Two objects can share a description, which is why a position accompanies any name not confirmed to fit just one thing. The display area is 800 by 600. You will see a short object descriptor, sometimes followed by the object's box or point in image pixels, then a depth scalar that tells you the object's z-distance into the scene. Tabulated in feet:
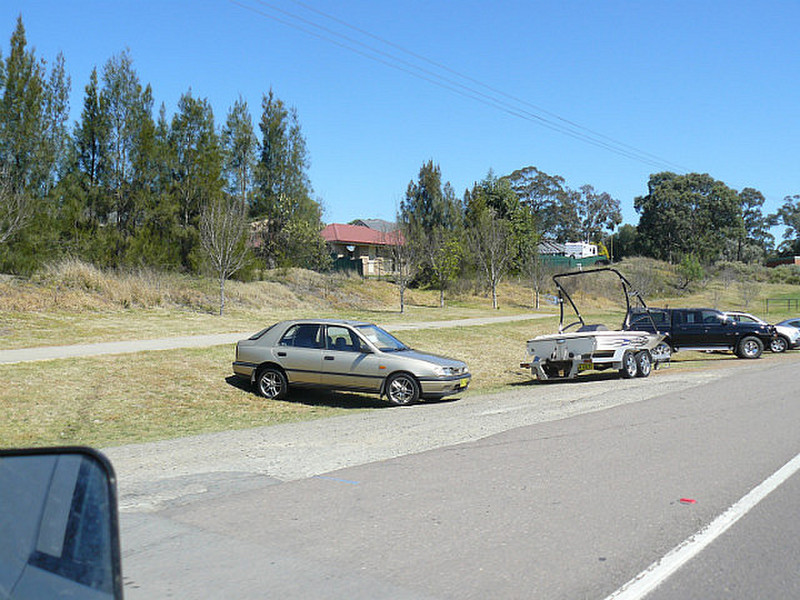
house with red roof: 164.51
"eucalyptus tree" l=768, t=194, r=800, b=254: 391.24
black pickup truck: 79.87
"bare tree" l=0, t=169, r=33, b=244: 82.38
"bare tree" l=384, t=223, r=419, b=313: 124.26
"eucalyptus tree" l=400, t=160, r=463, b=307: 159.33
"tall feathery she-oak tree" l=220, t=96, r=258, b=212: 135.64
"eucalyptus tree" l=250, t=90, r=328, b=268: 138.72
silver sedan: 44.70
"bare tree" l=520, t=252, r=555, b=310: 163.84
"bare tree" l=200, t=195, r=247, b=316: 95.71
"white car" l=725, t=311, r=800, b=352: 88.02
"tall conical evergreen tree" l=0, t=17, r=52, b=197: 90.26
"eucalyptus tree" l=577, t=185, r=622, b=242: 370.12
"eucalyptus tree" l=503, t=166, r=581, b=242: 342.23
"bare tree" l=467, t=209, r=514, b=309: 152.97
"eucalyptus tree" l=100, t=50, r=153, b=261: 104.22
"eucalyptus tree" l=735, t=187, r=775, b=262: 383.04
